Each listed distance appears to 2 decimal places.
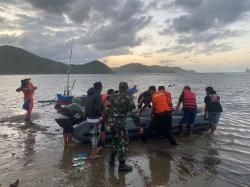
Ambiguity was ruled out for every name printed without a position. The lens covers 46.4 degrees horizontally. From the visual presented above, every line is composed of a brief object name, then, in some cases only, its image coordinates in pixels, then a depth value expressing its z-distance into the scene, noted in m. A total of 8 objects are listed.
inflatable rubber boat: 9.67
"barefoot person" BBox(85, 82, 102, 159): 7.88
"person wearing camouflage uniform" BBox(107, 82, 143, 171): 7.06
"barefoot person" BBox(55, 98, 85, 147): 9.00
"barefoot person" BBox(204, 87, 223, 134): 11.26
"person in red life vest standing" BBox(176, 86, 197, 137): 10.85
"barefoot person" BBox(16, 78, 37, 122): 14.00
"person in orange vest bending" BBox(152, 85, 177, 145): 9.55
